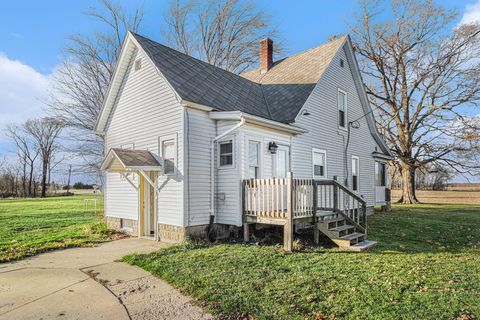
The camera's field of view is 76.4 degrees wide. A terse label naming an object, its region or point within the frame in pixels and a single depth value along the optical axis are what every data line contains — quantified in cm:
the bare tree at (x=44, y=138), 4647
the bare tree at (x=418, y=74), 2300
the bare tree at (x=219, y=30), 2411
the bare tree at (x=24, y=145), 4666
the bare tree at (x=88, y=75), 2119
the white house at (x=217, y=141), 843
